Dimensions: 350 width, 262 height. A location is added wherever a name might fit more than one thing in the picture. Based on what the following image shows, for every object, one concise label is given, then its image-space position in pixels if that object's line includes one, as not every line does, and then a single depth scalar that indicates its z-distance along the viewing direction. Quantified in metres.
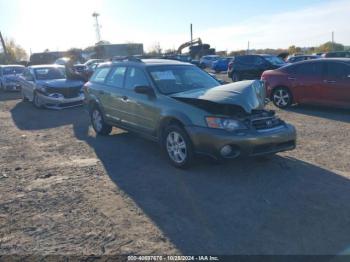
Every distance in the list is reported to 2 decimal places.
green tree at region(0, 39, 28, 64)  65.19
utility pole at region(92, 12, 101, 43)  80.94
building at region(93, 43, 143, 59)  49.88
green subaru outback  5.36
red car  10.20
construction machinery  35.62
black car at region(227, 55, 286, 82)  20.17
